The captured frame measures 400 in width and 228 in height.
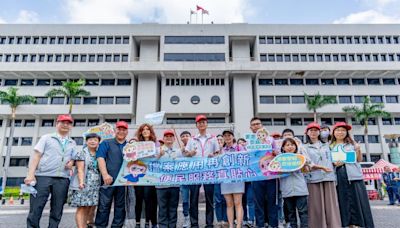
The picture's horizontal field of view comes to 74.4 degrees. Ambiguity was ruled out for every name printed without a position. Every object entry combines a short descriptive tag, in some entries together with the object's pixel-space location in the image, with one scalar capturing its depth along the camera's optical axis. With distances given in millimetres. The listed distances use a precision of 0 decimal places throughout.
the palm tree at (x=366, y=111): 30312
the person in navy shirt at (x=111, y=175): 4551
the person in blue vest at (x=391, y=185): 12773
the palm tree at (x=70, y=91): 29016
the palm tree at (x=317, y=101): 30406
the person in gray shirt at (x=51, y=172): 4129
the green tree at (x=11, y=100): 28578
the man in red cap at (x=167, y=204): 4766
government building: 31125
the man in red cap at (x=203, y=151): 5309
